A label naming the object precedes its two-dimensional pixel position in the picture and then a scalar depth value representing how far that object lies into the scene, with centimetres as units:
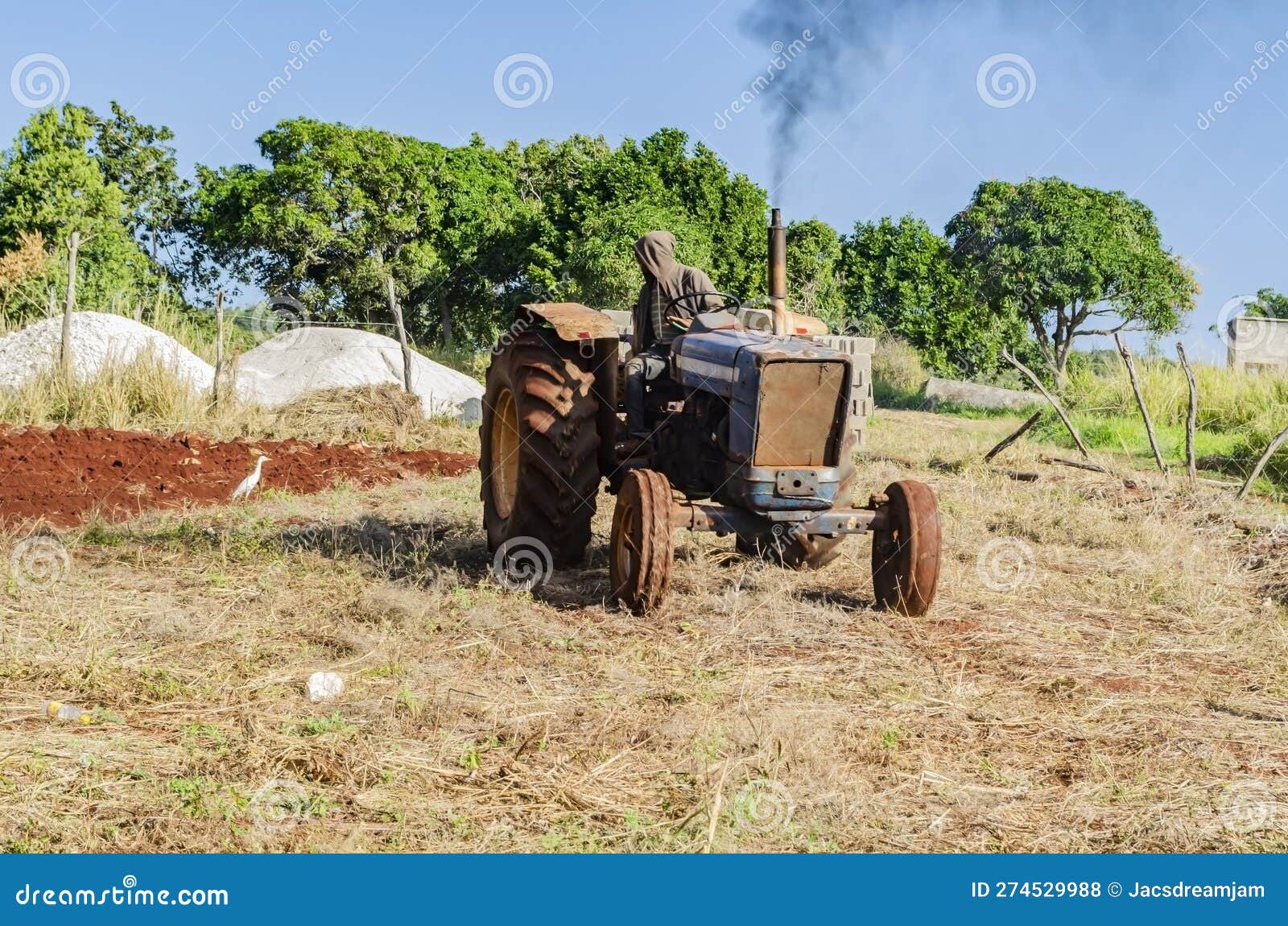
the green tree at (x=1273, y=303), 4500
